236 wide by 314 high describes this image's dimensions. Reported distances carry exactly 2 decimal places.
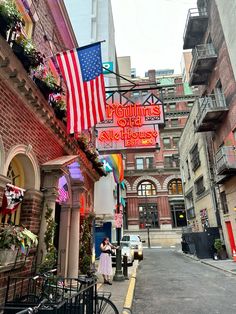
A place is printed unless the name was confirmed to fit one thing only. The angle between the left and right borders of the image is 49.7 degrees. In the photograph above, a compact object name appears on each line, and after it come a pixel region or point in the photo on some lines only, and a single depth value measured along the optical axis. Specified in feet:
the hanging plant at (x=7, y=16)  15.69
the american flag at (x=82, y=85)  22.25
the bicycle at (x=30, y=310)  8.06
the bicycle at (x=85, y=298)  14.33
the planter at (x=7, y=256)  14.60
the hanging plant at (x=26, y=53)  17.57
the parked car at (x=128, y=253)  57.36
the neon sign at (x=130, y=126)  31.60
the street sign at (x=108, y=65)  62.74
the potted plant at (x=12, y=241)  14.74
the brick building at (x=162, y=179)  144.46
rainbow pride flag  48.98
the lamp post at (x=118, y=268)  35.68
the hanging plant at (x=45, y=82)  21.39
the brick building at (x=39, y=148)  17.25
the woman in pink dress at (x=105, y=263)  32.96
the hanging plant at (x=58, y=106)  24.40
